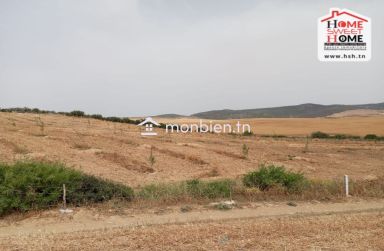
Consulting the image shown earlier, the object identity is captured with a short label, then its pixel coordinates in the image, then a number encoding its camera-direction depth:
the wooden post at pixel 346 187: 9.38
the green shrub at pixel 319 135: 43.28
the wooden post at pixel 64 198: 7.70
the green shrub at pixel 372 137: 42.09
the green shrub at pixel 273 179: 9.57
